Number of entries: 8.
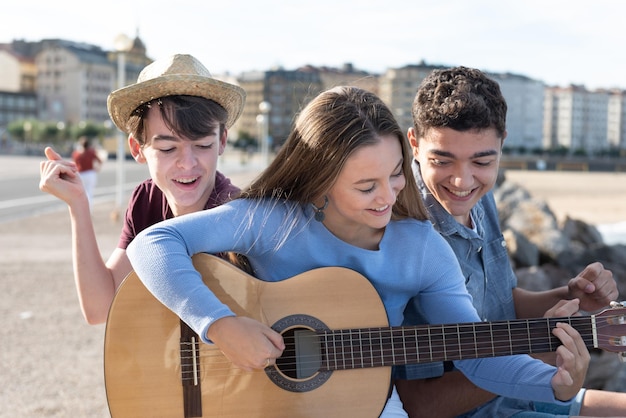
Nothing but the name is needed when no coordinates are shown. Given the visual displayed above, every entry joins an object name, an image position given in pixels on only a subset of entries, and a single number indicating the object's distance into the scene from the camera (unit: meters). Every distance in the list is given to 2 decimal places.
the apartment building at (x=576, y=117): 157.62
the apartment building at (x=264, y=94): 110.62
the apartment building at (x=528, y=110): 143.75
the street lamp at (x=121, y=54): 15.15
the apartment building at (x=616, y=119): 165.71
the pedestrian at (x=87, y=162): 16.23
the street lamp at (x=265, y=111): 33.53
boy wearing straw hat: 2.76
